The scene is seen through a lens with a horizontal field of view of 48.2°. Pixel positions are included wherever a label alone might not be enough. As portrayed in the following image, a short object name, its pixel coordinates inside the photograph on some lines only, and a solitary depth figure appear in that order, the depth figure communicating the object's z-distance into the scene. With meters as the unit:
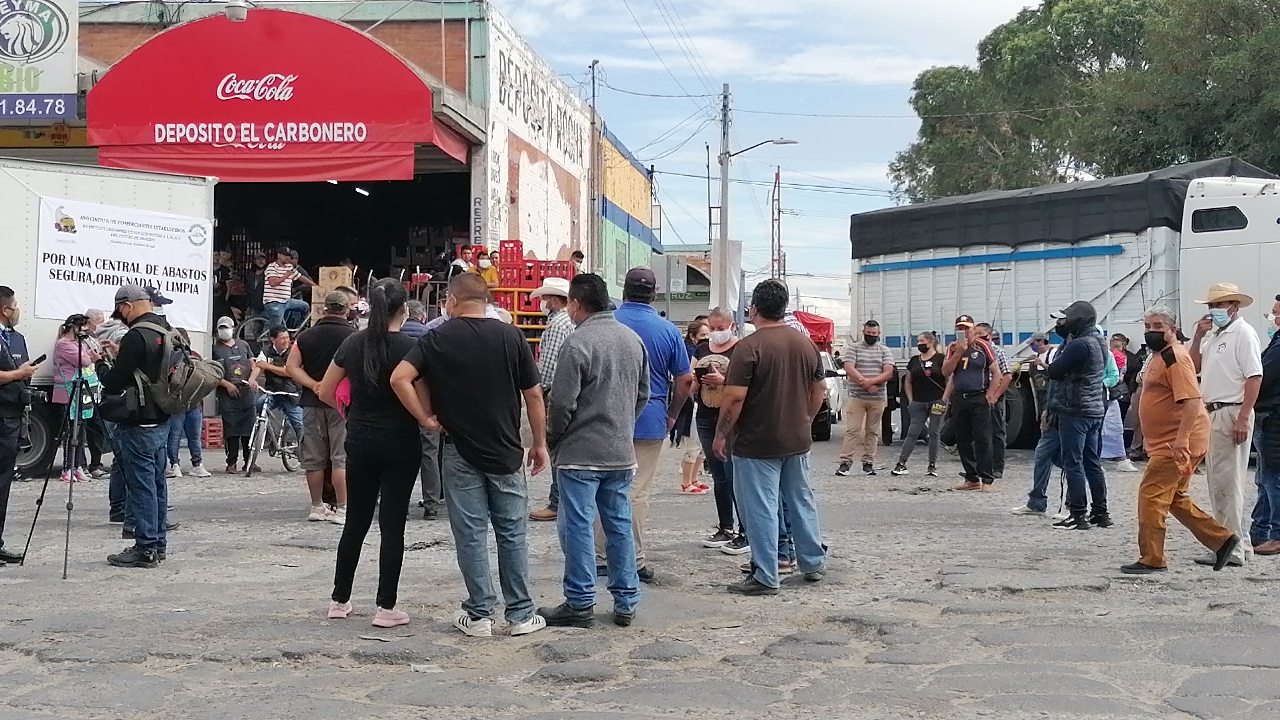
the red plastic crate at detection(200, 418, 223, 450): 19.42
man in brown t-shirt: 8.05
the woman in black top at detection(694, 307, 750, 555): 9.68
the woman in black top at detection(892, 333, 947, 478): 15.77
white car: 22.48
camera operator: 14.09
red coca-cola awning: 20.80
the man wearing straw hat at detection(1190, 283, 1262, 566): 9.02
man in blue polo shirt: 8.10
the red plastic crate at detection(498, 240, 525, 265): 21.73
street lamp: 32.44
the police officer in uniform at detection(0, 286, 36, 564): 8.77
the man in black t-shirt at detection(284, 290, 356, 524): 10.26
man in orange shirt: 8.66
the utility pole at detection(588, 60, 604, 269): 34.72
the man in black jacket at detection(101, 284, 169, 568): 8.75
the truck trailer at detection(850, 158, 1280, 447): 16.56
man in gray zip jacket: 7.05
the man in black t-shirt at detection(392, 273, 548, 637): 6.65
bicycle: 15.61
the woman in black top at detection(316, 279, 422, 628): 6.89
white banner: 14.94
